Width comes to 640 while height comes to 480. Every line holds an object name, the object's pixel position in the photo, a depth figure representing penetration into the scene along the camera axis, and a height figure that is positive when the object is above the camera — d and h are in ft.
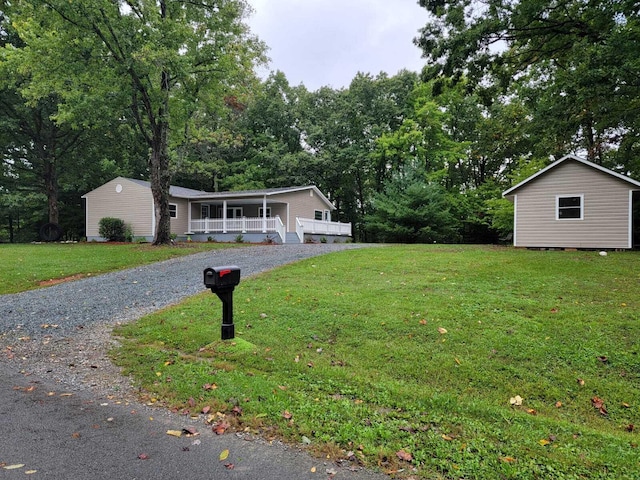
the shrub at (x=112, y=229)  76.18 +1.62
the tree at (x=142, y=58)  47.52 +23.87
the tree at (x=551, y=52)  28.35 +16.70
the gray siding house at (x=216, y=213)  74.02 +5.14
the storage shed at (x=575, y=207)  43.65 +3.59
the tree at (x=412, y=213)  77.56 +4.89
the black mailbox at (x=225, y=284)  13.42 -1.66
